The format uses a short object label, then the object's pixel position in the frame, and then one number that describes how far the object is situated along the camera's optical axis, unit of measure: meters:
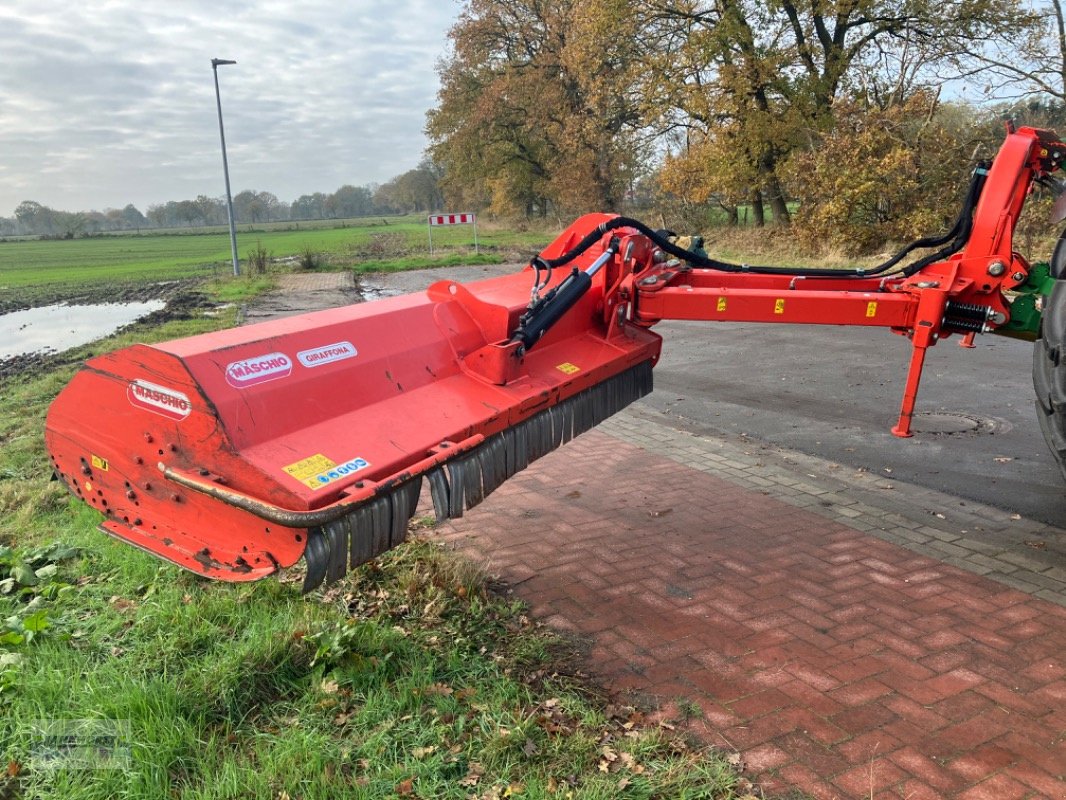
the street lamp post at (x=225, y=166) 20.86
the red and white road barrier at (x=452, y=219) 26.50
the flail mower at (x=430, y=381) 2.61
